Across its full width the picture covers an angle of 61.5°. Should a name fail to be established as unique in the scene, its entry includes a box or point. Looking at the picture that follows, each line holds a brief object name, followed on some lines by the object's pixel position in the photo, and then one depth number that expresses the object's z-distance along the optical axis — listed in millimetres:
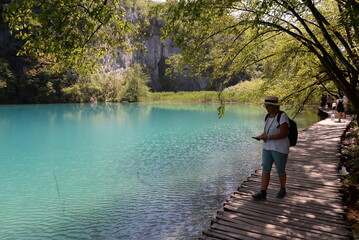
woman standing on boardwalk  4211
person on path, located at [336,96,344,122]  14910
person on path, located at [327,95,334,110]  24242
